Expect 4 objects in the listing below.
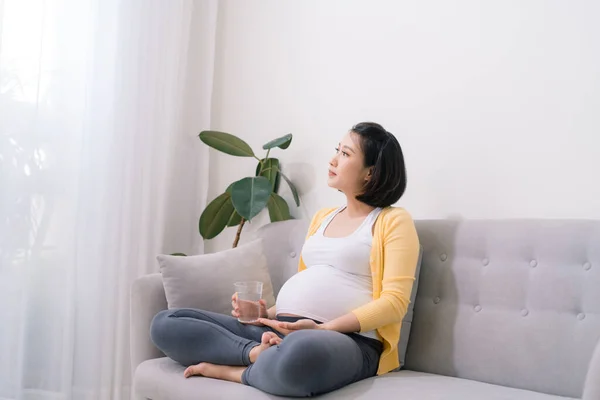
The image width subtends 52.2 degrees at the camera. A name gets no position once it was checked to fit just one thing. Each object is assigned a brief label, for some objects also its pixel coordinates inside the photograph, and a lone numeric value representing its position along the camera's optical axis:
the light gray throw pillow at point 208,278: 1.95
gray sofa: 1.58
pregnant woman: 1.49
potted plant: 2.54
